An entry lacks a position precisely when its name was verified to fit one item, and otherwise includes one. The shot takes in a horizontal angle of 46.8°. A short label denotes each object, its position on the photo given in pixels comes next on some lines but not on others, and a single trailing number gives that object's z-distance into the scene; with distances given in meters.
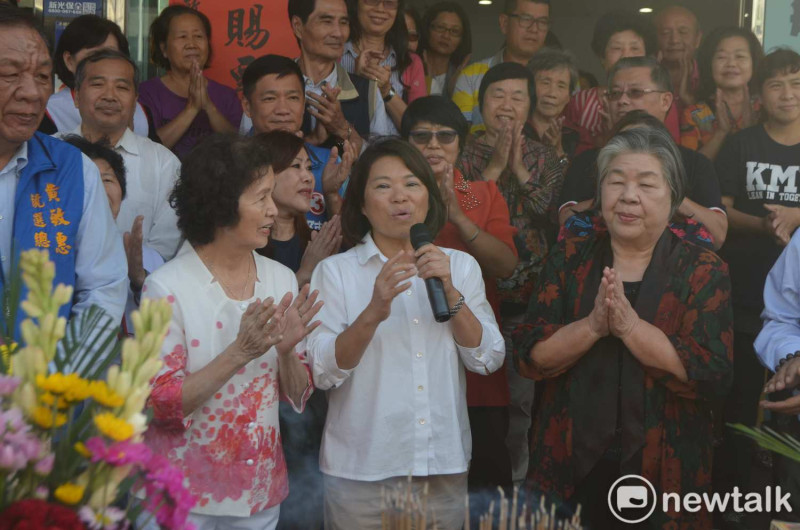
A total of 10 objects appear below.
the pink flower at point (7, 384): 1.30
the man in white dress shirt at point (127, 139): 3.56
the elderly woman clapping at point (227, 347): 2.45
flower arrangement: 1.28
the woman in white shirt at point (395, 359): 2.79
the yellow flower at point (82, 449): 1.32
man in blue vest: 2.53
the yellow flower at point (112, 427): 1.28
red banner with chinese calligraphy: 4.41
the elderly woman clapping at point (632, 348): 2.91
